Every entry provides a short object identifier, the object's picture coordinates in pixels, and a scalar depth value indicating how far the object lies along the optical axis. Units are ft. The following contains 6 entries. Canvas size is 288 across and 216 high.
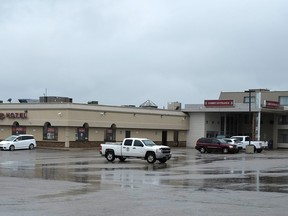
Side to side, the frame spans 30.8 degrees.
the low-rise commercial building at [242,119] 232.94
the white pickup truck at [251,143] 196.85
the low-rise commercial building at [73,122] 187.83
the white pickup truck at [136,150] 118.11
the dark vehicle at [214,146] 177.59
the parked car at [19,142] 172.96
